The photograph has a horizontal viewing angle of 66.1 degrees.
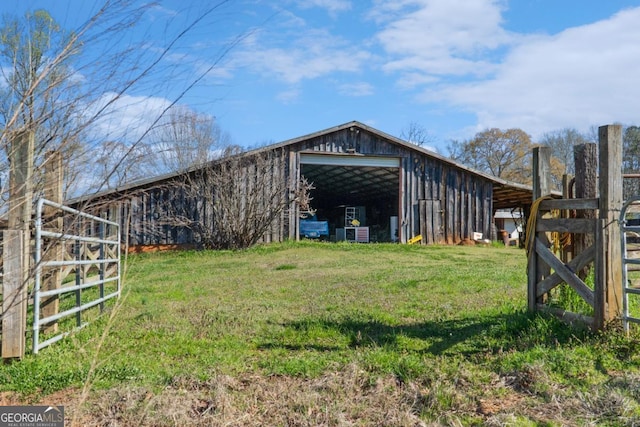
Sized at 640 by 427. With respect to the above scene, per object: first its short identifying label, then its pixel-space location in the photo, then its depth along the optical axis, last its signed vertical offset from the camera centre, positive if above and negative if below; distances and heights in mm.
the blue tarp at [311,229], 26281 -474
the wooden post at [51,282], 5059 -679
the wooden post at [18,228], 2225 -43
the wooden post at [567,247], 5953 -342
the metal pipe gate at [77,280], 3100 -692
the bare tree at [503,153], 45781 +6257
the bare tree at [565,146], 45531 +6903
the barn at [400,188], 19547 +1434
